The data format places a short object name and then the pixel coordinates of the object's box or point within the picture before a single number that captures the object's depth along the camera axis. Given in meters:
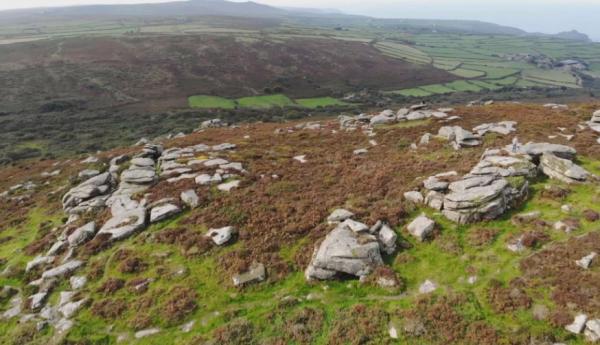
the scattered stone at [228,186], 25.33
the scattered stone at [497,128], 33.44
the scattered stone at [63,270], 18.83
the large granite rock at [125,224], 21.22
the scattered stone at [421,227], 18.58
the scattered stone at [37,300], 17.05
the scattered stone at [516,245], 16.79
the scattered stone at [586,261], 14.88
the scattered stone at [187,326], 14.84
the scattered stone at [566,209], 18.83
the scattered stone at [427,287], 15.41
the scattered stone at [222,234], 19.72
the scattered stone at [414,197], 21.58
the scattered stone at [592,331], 11.92
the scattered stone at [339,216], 20.56
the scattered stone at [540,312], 13.20
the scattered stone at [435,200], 20.48
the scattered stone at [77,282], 17.97
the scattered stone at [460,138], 30.48
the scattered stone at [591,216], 17.83
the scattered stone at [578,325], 12.37
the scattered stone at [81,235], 21.36
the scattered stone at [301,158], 31.62
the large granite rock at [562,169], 21.48
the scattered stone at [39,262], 20.22
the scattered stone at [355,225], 18.42
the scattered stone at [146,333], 14.79
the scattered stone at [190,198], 23.62
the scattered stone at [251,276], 16.94
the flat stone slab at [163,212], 22.17
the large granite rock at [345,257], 16.56
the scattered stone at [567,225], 17.50
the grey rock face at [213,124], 64.44
